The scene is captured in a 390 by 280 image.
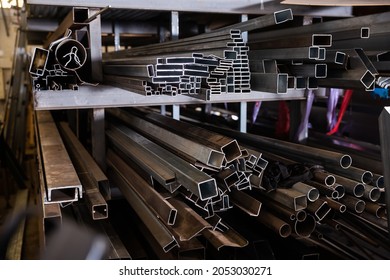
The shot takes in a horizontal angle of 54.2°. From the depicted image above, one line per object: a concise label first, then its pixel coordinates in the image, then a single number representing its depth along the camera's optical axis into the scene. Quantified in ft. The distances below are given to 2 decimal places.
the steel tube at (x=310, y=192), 3.35
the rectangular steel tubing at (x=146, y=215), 2.97
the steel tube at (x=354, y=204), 3.51
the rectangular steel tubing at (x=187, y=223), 2.87
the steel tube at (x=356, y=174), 3.61
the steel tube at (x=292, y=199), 3.32
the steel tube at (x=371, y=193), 3.55
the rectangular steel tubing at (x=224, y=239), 3.10
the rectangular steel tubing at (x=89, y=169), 3.36
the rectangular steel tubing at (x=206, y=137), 3.00
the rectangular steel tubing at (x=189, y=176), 2.84
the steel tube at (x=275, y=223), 3.41
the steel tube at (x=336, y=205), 3.44
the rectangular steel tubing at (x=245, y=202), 3.42
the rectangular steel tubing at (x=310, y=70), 3.34
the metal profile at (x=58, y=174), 2.88
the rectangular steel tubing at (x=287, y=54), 3.10
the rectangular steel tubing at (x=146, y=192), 3.01
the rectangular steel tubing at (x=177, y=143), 3.00
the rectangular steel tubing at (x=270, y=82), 3.34
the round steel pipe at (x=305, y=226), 3.52
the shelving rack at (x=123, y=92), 3.44
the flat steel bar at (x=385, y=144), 2.88
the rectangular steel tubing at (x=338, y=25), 3.51
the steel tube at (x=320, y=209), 3.43
